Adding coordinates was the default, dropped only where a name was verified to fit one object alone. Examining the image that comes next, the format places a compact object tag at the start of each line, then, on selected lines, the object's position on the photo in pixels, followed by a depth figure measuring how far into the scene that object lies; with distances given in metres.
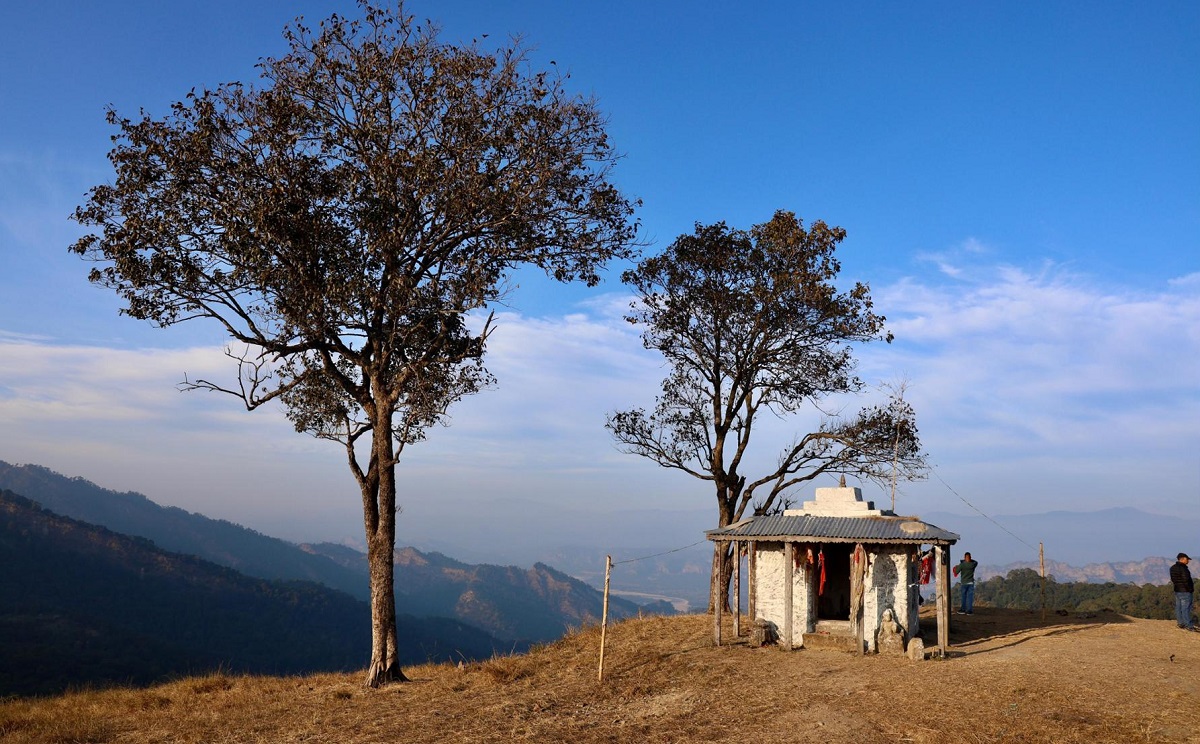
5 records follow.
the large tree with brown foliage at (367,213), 20.78
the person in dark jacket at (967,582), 28.88
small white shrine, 21.72
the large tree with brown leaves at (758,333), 29.44
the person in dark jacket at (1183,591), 24.15
